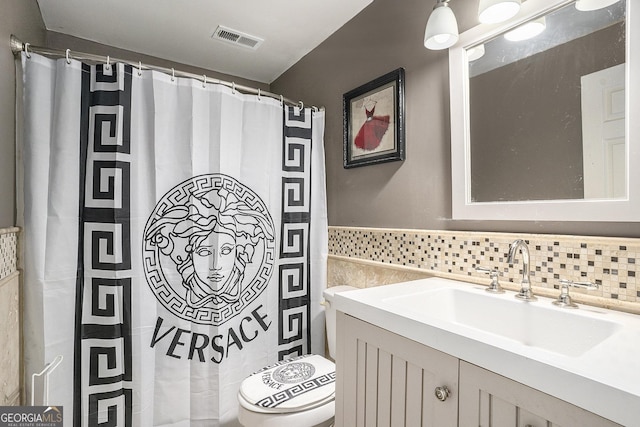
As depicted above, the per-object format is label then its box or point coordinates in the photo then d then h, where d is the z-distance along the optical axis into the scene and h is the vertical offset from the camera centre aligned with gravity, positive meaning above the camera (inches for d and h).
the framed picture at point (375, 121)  62.2 +20.6
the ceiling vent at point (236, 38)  79.2 +46.6
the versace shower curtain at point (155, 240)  52.5 -3.7
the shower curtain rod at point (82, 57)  49.9 +28.0
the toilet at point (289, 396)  47.6 -27.6
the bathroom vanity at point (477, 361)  21.8 -12.5
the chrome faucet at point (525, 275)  38.9 -7.2
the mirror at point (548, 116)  36.4 +13.5
